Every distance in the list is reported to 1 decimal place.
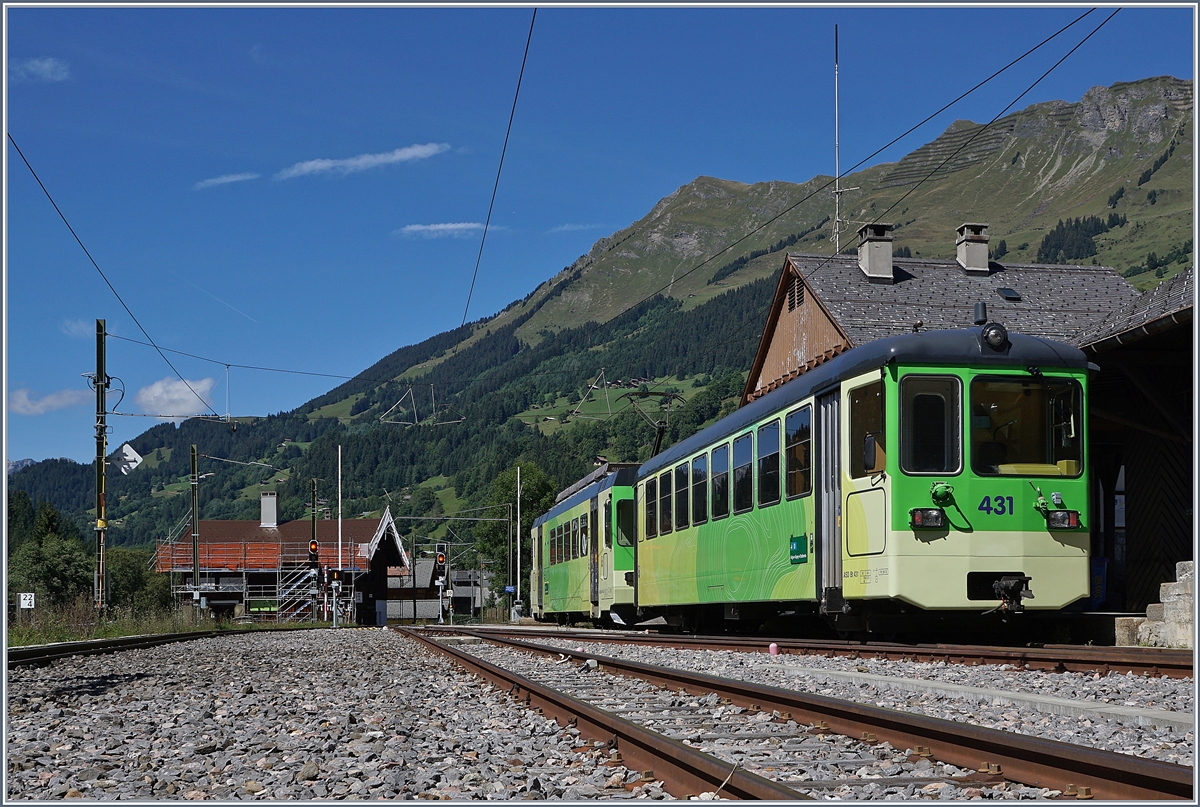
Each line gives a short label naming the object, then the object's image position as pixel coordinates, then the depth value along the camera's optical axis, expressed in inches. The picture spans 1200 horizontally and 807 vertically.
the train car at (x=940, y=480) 446.3
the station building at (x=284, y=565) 2915.8
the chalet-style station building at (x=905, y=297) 1186.0
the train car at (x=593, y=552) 872.3
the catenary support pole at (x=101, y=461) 1091.3
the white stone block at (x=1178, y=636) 482.6
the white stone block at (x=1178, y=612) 480.5
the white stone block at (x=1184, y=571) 484.1
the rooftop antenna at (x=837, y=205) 1002.1
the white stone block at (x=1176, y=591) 482.6
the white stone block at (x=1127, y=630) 515.2
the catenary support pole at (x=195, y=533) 1550.2
